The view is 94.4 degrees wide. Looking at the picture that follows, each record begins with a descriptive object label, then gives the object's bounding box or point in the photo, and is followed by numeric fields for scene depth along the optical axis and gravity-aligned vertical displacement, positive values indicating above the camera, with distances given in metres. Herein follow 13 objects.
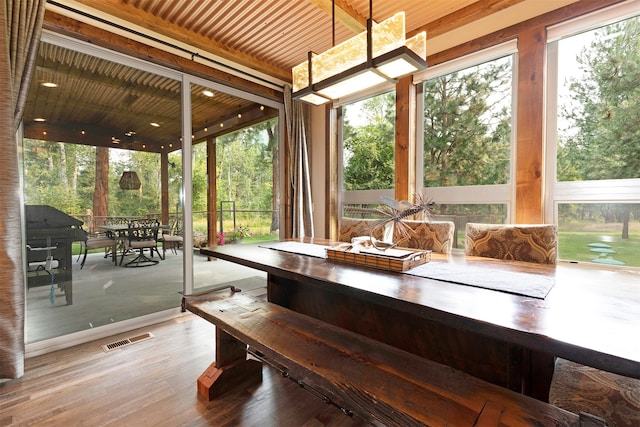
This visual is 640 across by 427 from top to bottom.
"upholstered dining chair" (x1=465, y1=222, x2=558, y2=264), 1.85 -0.24
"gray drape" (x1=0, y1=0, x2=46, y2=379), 1.88 +0.23
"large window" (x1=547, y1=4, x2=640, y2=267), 2.13 +0.52
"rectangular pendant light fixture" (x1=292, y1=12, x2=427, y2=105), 1.70 +0.88
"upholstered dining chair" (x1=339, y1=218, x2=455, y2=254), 2.27 -0.24
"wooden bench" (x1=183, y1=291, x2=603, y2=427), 0.89 -0.62
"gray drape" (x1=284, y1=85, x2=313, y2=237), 3.95 +0.47
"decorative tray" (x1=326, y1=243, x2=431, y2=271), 1.59 -0.30
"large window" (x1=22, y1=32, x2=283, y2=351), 2.32 +0.21
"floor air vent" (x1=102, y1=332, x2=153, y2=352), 2.35 -1.12
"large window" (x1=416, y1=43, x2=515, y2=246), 2.70 +0.68
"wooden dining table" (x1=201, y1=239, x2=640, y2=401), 0.82 -0.35
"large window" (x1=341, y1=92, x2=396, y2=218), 3.52 +0.70
